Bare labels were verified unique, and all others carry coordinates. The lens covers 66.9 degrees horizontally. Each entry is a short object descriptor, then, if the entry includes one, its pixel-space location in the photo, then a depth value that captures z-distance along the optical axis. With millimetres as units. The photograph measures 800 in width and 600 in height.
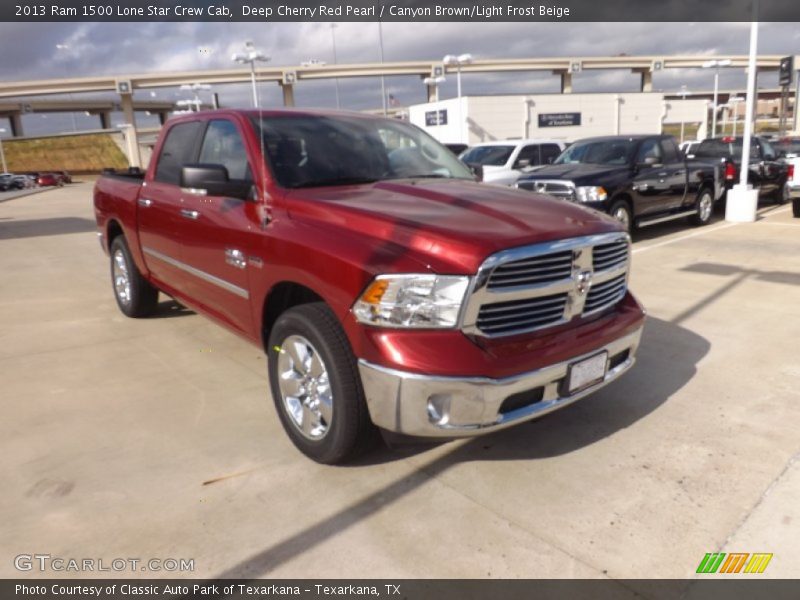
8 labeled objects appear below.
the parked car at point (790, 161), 11398
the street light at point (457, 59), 33250
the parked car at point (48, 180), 51125
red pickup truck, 2674
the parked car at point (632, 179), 9148
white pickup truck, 13354
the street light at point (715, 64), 34331
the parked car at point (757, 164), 13422
